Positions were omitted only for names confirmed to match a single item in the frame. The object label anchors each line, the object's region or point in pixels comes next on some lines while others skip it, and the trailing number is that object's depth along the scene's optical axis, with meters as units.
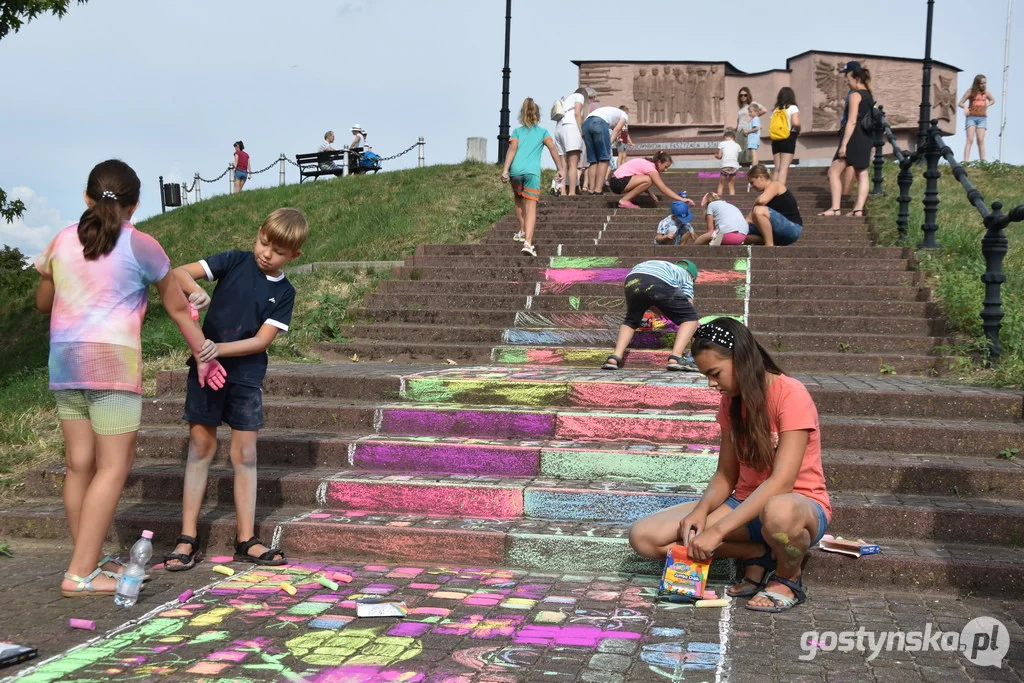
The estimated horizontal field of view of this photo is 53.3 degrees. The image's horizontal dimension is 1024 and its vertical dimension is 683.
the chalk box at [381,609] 4.23
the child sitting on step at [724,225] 11.04
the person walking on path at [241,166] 26.59
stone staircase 5.04
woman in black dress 12.62
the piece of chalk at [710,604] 4.36
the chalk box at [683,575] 4.37
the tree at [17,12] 12.70
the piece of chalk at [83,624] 4.08
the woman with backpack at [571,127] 14.96
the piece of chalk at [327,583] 4.64
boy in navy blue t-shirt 4.96
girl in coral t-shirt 4.29
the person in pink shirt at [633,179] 13.62
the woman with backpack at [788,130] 13.96
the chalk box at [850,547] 4.69
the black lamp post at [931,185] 10.27
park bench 26.89
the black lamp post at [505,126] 19.77
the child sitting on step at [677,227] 11.32
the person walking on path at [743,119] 17.87
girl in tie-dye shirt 4.45
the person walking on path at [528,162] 11.07
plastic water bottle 4.33
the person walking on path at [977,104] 17.41
